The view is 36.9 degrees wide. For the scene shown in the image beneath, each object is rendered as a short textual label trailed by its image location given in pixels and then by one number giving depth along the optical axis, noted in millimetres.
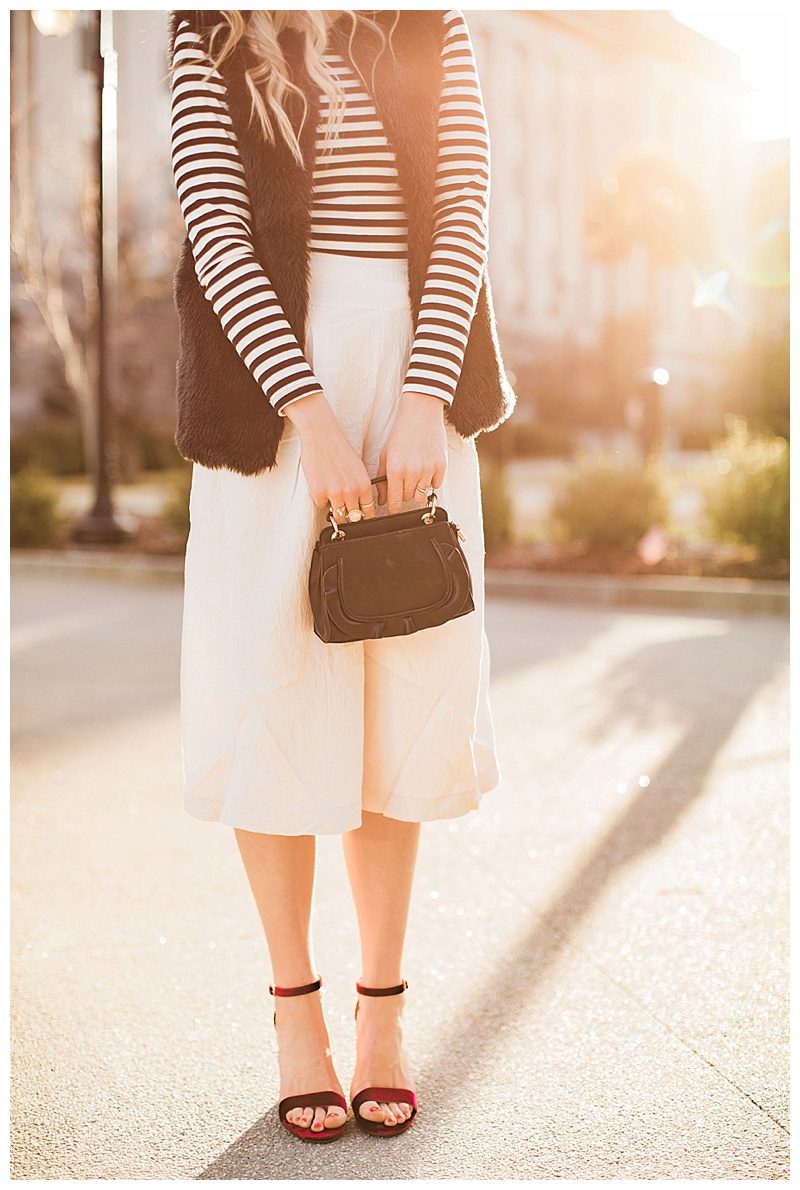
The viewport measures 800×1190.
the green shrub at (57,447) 27578
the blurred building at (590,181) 42094
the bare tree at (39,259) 17984
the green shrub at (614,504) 9750
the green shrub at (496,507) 10453
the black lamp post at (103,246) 11430
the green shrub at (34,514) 12719
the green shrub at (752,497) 8969
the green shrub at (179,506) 12039
